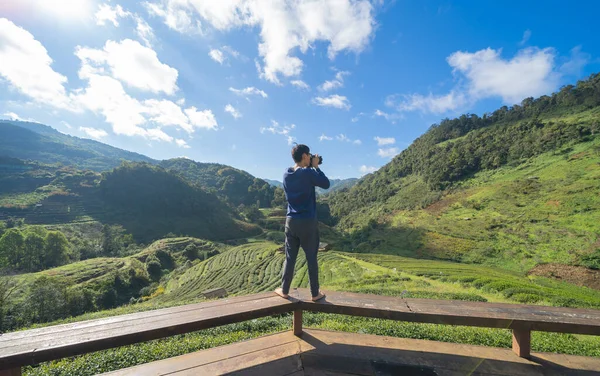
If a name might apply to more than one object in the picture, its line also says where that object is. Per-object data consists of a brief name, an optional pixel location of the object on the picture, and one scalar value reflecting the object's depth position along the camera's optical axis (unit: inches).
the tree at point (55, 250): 2340.1
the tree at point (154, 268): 2388.5
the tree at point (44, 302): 1228.5
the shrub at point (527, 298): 676.7
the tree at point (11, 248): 2176.4
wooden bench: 90.0
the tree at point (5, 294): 1125.1
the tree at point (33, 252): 2244.1
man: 125.9
